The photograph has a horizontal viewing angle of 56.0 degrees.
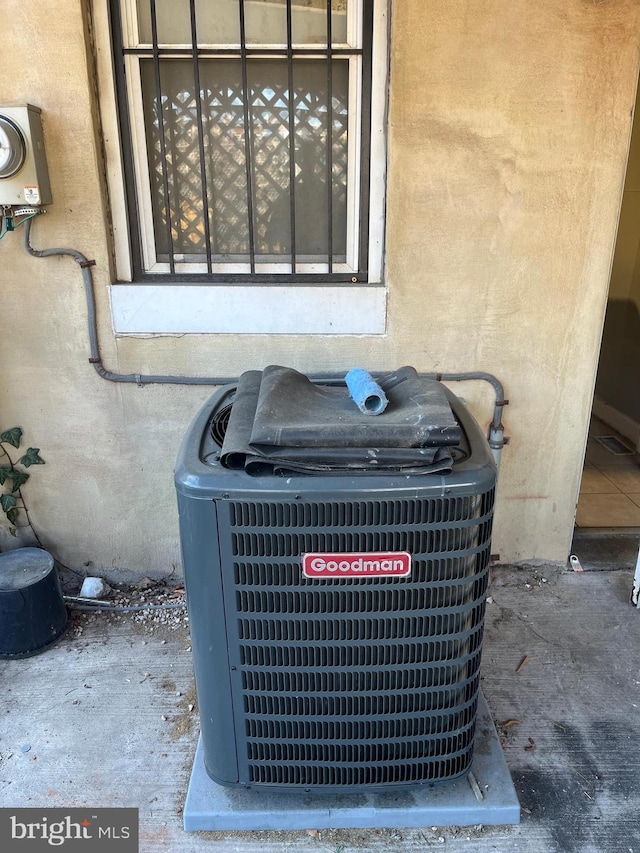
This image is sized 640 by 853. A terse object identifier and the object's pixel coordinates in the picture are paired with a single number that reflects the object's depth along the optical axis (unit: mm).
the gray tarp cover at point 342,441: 1501
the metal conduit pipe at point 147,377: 2613
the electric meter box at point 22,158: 2330
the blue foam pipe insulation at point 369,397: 1623
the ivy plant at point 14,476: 2842
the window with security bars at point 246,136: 2502
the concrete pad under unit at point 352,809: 1868
